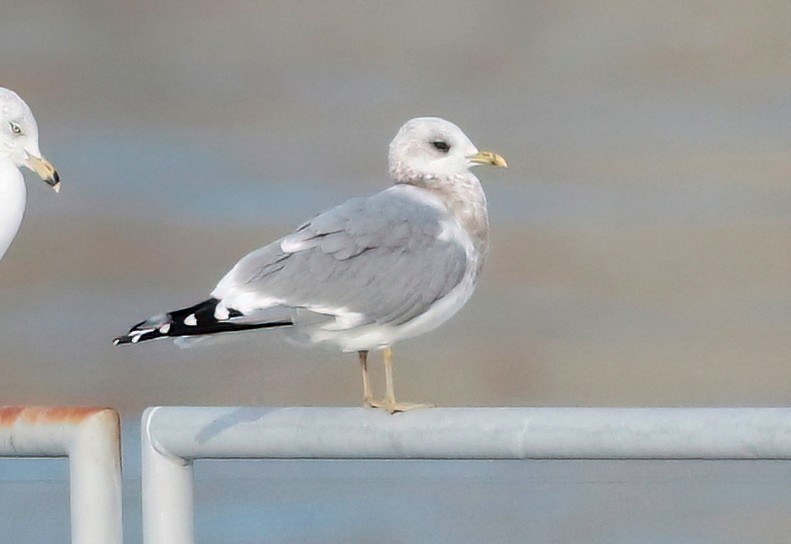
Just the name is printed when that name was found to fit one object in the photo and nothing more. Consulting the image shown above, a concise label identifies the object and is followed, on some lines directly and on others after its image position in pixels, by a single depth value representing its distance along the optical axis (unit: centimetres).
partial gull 1358
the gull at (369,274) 1134
